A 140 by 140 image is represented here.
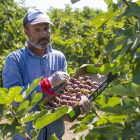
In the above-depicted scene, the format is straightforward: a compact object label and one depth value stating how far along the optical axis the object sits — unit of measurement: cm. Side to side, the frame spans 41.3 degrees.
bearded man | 185
